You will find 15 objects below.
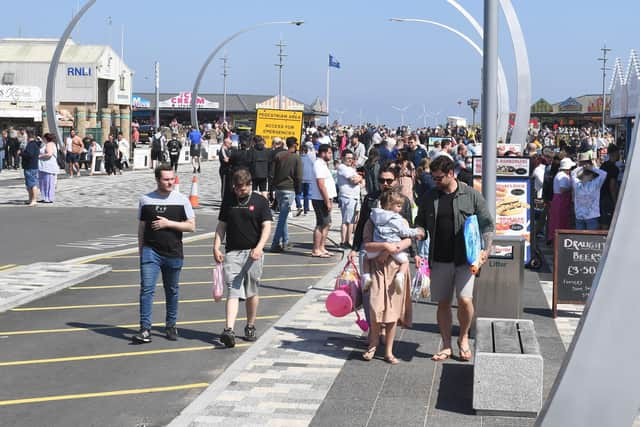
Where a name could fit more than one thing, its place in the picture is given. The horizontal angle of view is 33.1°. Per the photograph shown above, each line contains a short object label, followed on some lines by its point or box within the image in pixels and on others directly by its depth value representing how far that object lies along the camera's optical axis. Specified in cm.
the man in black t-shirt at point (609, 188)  1596
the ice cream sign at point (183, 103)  11912
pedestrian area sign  2891
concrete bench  784
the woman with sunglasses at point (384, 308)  945
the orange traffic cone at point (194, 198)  2579
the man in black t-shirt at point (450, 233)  943
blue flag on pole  7727
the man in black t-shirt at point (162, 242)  1039
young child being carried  951
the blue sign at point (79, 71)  5938
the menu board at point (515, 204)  1628
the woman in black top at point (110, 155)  4033
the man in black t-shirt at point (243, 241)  1027
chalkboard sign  1218
